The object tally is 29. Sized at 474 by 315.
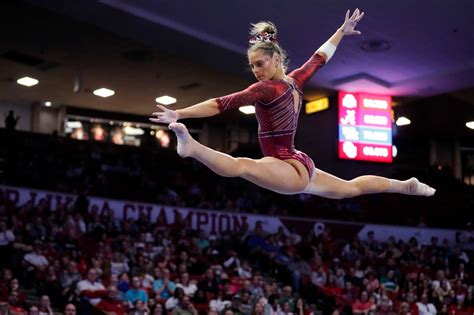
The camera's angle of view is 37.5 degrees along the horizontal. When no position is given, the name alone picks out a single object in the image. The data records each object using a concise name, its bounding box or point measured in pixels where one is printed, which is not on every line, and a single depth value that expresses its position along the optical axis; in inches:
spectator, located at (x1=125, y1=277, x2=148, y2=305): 434.6
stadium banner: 597.0
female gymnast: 179.6
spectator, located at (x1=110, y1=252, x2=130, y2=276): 475.1
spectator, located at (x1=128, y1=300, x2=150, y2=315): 414.0
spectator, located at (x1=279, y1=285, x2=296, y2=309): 495.5
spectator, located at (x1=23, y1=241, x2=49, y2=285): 443.8
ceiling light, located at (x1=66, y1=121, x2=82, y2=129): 977.5
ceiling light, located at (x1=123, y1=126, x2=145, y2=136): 1042.1
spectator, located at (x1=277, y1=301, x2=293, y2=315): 471.6
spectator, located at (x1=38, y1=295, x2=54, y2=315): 388.8
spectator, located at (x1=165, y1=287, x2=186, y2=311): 437.7
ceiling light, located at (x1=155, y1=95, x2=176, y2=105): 847.0
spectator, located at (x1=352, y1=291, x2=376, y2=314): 510.6
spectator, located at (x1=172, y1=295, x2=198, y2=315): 428.5
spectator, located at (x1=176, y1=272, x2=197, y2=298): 468.4
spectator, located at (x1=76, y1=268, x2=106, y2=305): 420.8
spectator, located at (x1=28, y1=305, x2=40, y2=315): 374.9
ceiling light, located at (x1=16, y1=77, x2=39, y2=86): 784.6
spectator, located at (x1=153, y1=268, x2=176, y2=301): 456.5
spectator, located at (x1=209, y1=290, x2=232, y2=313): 458.0
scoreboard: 629.9
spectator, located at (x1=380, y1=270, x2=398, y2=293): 581.9
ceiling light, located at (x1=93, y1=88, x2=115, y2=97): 836.0
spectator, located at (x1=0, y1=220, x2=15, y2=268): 454.7
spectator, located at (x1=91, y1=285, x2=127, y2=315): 413.4
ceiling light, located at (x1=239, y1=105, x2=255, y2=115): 823.0
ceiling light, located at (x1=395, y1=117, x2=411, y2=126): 872.3
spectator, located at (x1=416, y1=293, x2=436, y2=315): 524.7
